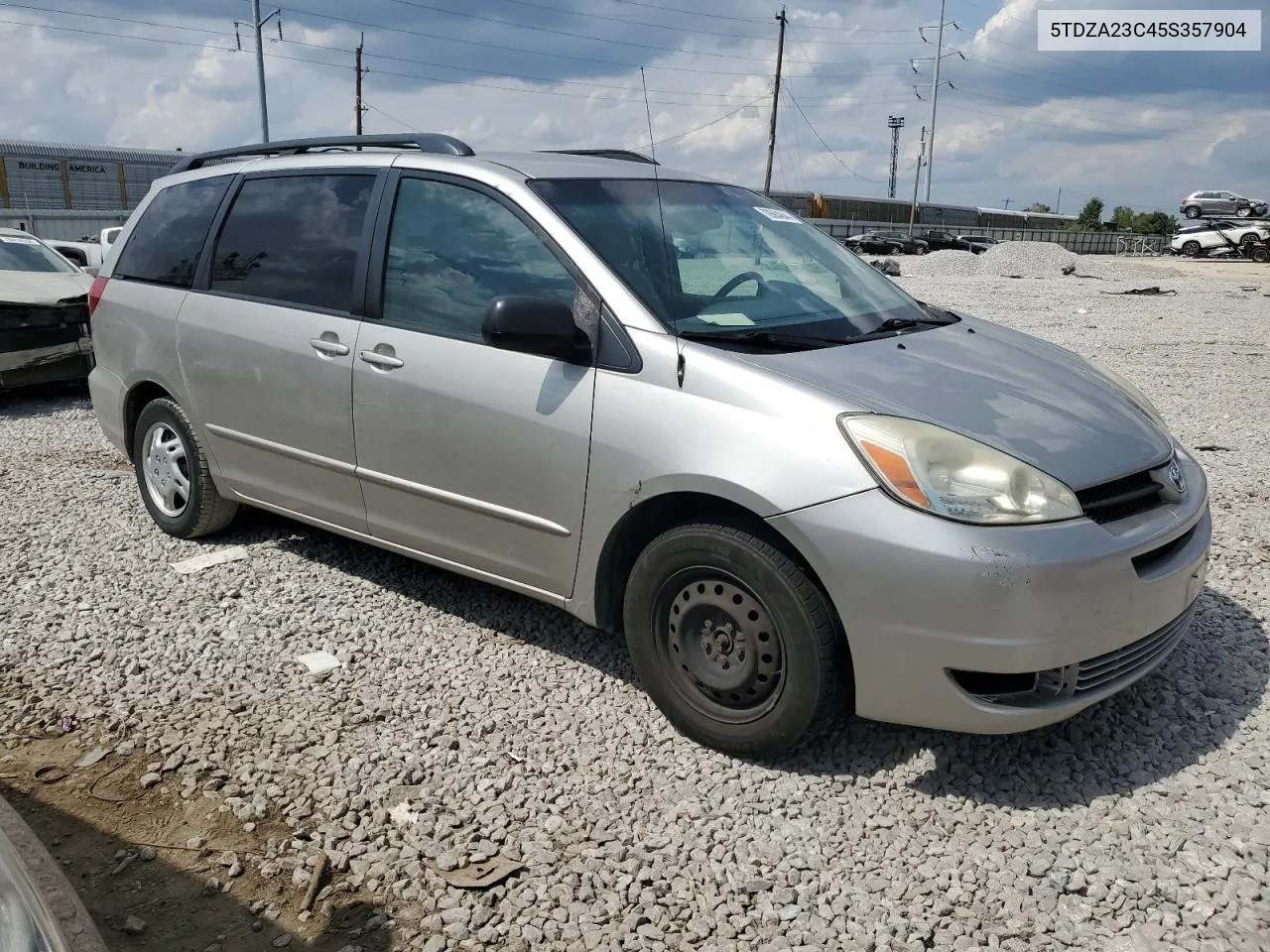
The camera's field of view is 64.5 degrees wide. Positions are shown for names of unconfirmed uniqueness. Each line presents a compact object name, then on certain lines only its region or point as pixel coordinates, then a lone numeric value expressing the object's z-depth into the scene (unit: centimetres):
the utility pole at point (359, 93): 5130
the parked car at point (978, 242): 4806
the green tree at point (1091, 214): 7538
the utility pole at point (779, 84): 5128
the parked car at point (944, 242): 4976
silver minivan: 285
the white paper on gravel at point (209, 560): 504
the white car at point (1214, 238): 3928
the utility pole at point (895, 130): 9950
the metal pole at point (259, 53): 3244
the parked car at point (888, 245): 4553
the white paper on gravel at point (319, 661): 400
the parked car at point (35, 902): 136
